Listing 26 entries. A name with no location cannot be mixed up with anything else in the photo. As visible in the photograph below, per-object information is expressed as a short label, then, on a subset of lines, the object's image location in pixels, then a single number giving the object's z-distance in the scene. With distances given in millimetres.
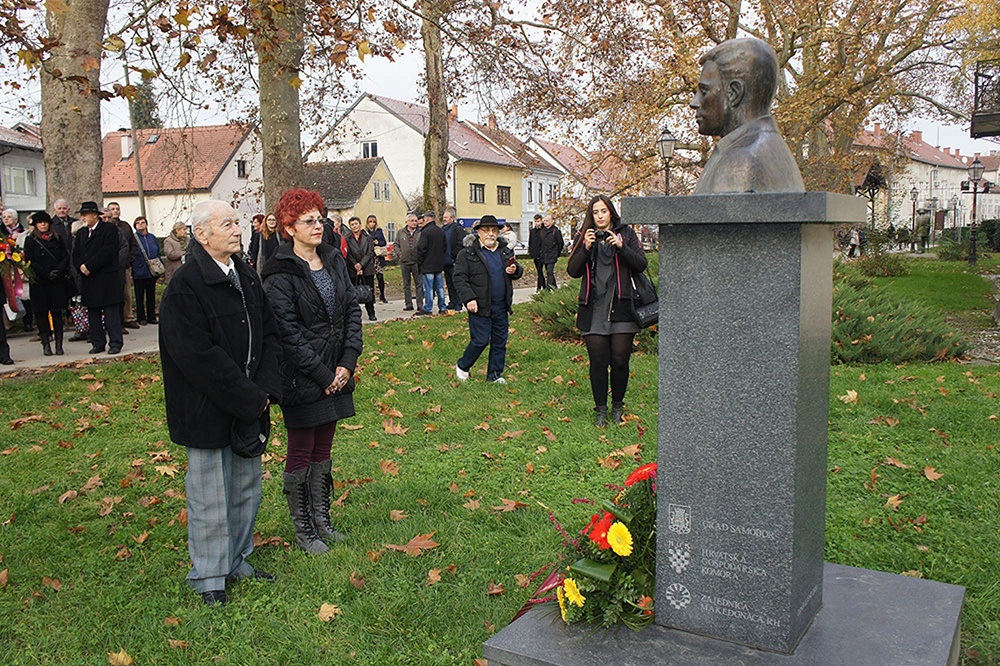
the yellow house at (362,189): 53000
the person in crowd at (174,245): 15188
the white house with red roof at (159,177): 51719
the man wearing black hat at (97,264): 11219
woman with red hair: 4914
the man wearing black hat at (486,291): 9477
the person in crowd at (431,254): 15938
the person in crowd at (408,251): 17375
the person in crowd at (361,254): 15230
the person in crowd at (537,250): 21234
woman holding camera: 7254
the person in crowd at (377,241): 19078
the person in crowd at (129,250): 13461
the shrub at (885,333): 10719
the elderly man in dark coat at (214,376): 4211
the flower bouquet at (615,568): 3625
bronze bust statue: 3400
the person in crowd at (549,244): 20891
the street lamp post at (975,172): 34188
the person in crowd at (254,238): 12614
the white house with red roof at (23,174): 38956
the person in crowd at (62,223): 12066
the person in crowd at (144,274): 14569
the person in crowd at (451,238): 16188
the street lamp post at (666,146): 20109
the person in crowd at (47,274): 11602
